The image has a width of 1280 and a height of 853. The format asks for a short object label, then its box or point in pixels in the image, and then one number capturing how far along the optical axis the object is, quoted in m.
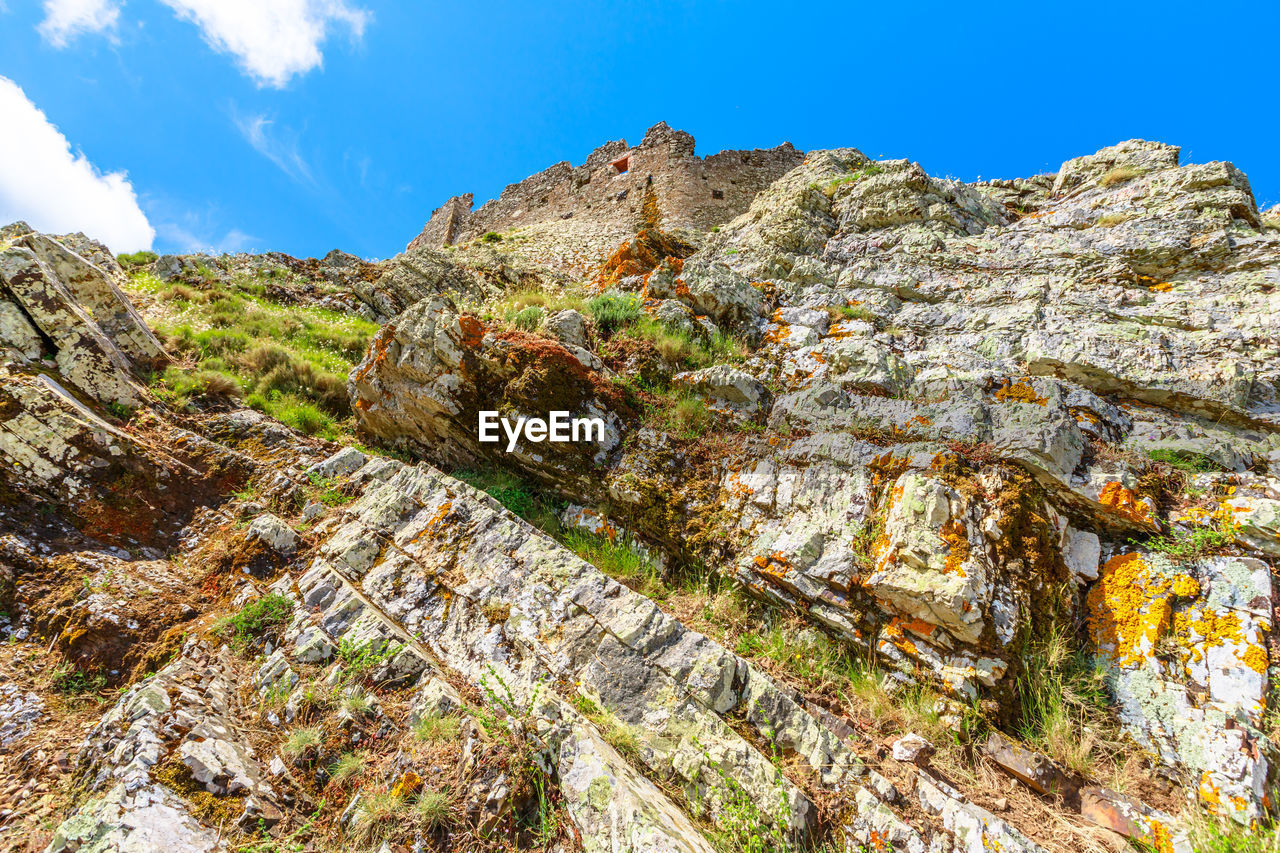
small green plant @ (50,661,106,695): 3.57
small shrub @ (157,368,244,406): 6.63
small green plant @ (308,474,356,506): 5.71
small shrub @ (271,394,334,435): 7.47
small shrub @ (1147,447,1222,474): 4.63
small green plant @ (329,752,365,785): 3.20
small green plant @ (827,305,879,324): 7.50
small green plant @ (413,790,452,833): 2.97
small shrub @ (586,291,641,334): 7.71
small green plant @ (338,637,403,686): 3.82
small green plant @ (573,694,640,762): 3.45
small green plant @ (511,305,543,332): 7.25
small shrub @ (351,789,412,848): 2.90
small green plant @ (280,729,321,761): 3.32
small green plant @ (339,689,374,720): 3.54
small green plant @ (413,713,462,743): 3.40
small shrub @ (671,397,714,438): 6.20
